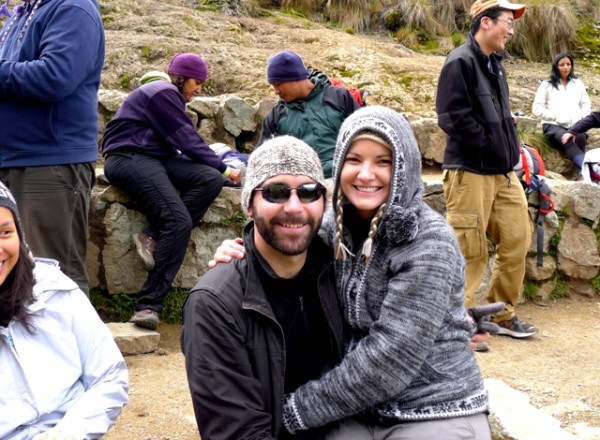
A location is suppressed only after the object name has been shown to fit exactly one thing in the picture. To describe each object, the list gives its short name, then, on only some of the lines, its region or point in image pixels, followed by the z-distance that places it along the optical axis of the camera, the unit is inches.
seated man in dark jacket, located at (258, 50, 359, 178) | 194.1
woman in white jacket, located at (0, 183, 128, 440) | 84.4
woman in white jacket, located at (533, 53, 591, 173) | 305.9
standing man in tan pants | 176.7
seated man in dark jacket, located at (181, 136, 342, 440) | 83.2
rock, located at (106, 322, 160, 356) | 172.9
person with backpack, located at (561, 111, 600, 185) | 268.4
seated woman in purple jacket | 177.8
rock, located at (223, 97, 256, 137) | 252.7
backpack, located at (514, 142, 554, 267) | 227.0
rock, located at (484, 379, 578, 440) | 116.9
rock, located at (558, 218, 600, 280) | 245.6
